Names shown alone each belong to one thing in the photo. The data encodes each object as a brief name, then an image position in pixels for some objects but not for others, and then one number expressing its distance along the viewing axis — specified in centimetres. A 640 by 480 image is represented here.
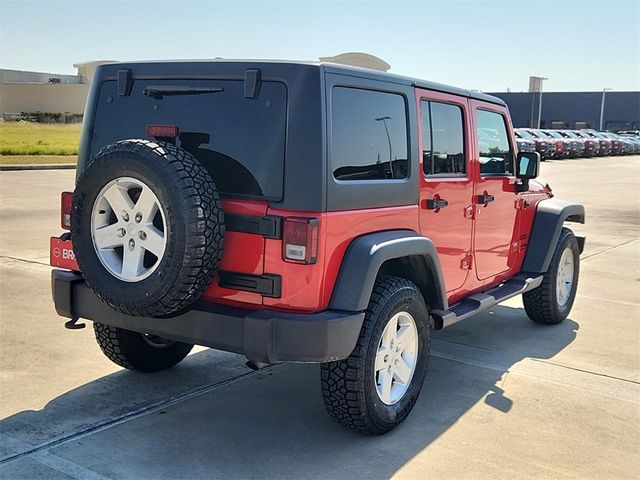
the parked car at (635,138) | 4532
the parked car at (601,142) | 4016
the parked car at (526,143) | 3027
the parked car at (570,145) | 3669
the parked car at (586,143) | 3841
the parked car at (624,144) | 4306
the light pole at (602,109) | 6394
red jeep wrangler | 343
